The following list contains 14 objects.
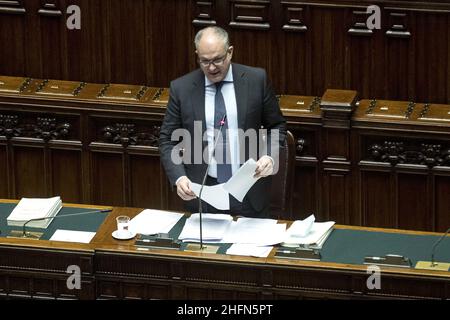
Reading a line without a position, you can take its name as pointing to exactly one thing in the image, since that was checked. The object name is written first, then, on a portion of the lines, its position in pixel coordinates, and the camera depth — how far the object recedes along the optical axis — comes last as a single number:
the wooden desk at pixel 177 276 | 14.63
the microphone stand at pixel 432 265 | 14.59
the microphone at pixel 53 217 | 15.73
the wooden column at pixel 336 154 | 18.16
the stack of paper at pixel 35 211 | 15.98
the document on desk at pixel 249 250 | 15.09
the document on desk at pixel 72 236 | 15.55
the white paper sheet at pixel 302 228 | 15.38
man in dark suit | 16.05
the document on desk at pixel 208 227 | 15.48
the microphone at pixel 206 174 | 15.20
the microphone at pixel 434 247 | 14.71
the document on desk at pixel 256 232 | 15.43
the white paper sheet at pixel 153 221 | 15.77
